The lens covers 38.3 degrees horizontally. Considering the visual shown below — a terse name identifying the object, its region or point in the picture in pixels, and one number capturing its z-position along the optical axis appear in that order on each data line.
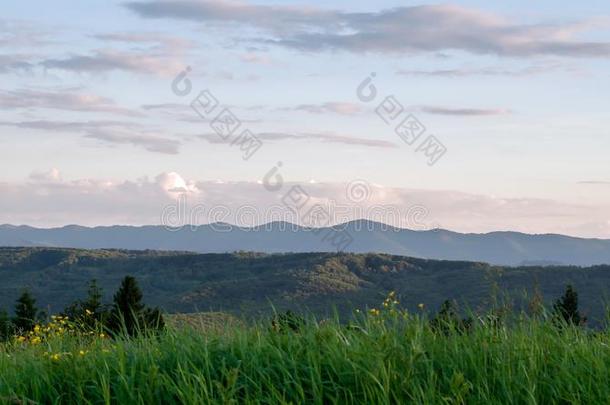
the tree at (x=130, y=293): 35.38
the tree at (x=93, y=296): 28.94
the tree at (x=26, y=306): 46.45
